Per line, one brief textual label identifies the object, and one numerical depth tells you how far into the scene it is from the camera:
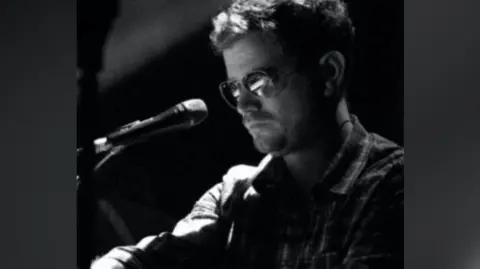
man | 4.76
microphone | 4.95
